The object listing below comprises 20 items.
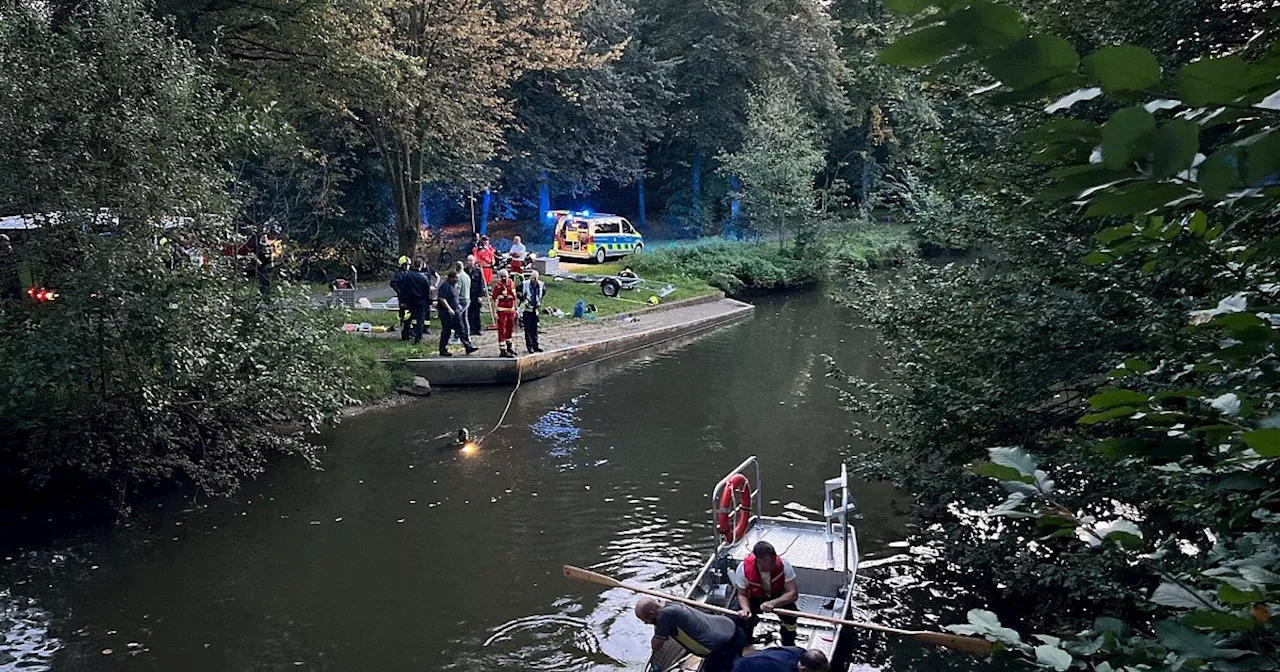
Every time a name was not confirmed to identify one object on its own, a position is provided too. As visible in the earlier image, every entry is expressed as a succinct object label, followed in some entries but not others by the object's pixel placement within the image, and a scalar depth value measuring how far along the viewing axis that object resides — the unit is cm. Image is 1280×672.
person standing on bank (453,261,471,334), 2075
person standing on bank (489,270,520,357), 1961
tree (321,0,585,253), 1867
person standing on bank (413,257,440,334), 2102
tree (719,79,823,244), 3591
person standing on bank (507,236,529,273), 2216
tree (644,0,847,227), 4009
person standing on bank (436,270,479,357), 2006
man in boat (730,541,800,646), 898
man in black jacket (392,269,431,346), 2066
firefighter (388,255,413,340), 2066
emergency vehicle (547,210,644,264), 3462
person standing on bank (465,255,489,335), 2202
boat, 889
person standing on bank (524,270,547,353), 2039
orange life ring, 1062
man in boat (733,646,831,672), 746
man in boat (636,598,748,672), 789
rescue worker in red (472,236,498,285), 2525
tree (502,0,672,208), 3575
